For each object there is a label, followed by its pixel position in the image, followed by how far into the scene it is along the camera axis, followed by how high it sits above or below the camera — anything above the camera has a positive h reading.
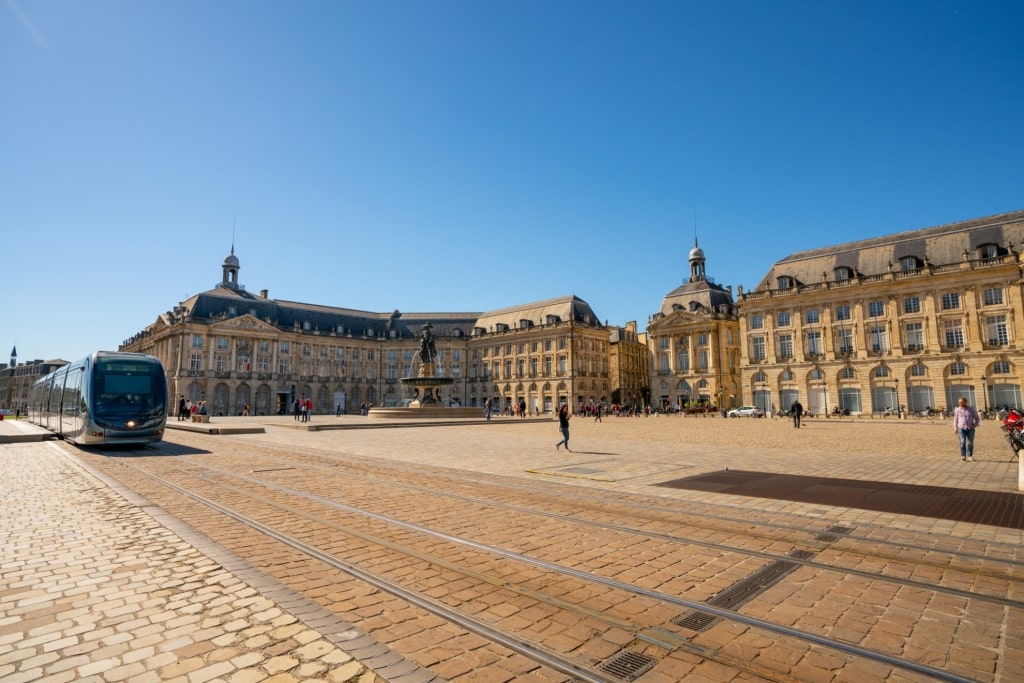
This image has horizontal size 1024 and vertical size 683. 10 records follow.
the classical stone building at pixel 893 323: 45.16 +6.27
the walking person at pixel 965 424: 14.36 -0.99
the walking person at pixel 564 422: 17.61 -0.96
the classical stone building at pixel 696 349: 66.62 +5.36
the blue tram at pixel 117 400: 17.20 -0.03
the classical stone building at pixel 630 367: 89.12 +4.42
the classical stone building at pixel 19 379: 123.69 +5.09
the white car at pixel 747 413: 53.99 -2.28
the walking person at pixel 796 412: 32.47 -1.36
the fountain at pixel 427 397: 41.09 -0.19
